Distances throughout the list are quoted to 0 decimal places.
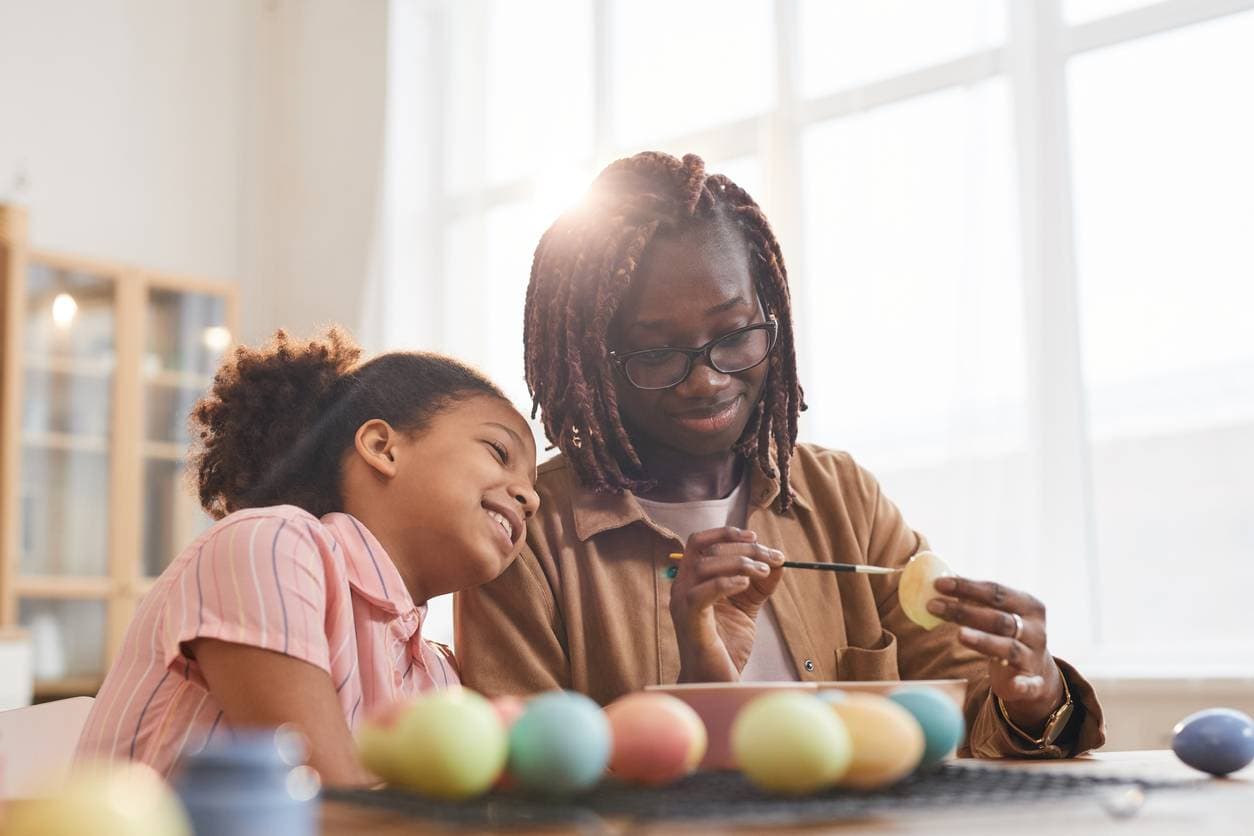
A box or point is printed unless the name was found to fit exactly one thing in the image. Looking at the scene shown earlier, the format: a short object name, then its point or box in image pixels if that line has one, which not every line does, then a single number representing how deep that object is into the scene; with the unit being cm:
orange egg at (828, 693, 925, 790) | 66
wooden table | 57
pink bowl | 81
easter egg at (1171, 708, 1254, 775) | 85
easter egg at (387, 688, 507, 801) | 62
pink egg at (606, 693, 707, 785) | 68
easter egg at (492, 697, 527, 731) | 66
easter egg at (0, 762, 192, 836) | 40
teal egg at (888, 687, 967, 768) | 75
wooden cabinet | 396
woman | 147
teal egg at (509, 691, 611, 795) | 62
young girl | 101
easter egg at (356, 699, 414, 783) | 64
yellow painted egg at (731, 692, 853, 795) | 64
